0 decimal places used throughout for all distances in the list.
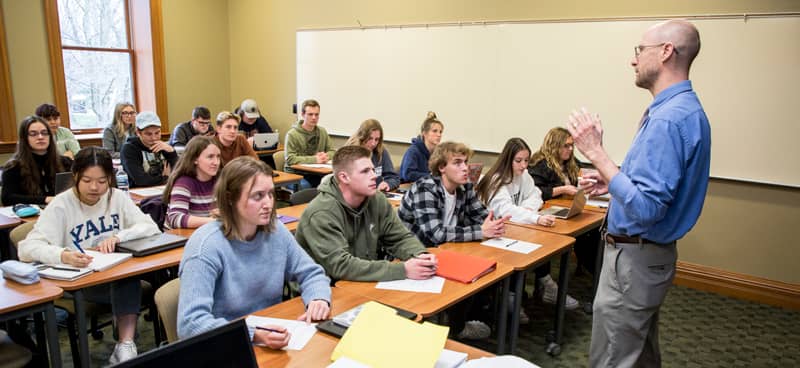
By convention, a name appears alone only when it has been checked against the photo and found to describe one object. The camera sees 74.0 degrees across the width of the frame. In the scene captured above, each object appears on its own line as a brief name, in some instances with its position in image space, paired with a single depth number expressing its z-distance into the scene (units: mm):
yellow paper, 1410
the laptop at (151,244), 2512
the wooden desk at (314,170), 4840
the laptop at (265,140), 6168
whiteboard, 3922
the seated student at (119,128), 5309
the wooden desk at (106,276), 2154
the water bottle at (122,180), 4200
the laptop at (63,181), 3331
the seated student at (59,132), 4785
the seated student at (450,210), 2848
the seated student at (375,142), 4574
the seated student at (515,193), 3436
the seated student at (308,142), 5215
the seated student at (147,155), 4184
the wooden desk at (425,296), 1935
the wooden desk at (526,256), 2559
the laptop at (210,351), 1042
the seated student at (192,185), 3018
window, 6086
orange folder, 2242
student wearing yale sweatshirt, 2480
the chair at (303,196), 3713
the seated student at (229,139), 4242
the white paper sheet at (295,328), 1585
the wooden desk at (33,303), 1911
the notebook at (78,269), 2178
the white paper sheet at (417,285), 2104
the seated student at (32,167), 3443
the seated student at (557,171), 4148
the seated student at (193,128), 5453
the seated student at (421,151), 4828
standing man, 1783
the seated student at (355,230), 2178
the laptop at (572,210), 3401
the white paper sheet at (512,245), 2770
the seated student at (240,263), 1673
